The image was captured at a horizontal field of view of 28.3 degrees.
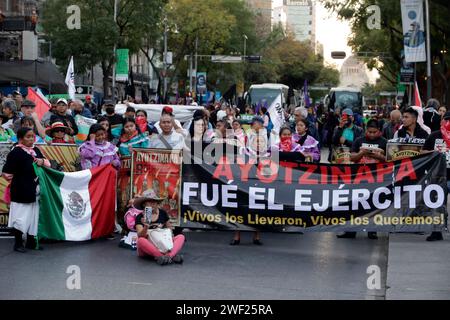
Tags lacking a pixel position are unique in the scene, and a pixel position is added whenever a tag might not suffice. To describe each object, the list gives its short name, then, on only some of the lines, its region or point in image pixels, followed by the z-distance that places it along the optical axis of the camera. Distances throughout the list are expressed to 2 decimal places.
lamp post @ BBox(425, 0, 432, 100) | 35.41
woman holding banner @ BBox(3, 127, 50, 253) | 11.09
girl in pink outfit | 10.34
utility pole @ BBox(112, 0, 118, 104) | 46.59
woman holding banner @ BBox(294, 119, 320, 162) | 13.14
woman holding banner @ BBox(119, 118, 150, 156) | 13.00
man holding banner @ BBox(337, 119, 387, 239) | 12.36
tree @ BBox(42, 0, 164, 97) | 47.00
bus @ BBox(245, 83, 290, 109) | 49.81
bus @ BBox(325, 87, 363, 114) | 55.06
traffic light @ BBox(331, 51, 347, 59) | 63.90
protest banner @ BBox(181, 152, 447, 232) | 11.35
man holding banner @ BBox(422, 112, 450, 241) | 12.03
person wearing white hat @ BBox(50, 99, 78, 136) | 15.35
